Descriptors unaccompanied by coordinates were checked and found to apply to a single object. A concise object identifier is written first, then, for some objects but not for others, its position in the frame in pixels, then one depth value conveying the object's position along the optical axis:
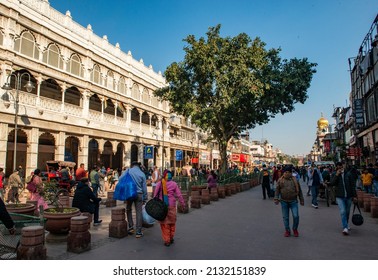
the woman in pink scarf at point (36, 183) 9.15
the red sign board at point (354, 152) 23.47
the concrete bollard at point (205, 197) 12.55
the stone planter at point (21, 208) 6.59
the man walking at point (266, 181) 15.39
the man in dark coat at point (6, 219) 4.10
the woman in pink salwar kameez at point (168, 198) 5.85
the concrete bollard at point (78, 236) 5.32
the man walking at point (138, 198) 6.62
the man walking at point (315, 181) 11.93
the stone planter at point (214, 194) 13.70
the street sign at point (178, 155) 28.62
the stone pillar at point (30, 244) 4.39
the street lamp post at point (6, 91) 14.23
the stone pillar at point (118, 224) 6.46
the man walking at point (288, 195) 6.65
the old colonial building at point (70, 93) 17.53
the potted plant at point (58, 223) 6.13
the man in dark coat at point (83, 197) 7.16
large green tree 16.20
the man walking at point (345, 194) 6.90
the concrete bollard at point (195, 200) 11.26
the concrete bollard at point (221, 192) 14.95
